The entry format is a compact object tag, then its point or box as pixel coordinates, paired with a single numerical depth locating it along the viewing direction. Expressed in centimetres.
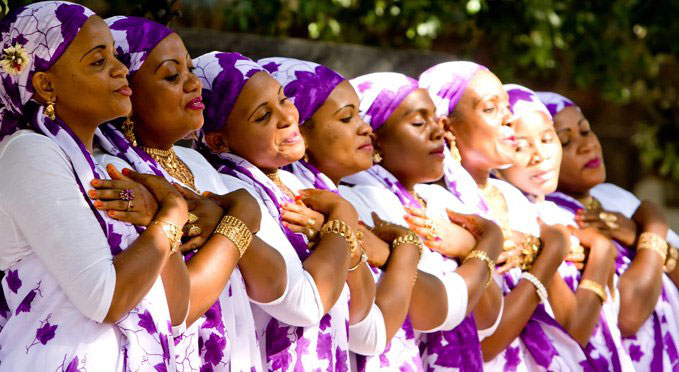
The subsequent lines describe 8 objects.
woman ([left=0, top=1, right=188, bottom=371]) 554
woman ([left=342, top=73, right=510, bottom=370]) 854
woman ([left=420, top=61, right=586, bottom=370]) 925
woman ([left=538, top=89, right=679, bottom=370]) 1015
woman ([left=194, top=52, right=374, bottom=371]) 700
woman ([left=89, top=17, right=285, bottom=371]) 631
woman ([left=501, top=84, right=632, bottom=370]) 964
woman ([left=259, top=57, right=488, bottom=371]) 791
